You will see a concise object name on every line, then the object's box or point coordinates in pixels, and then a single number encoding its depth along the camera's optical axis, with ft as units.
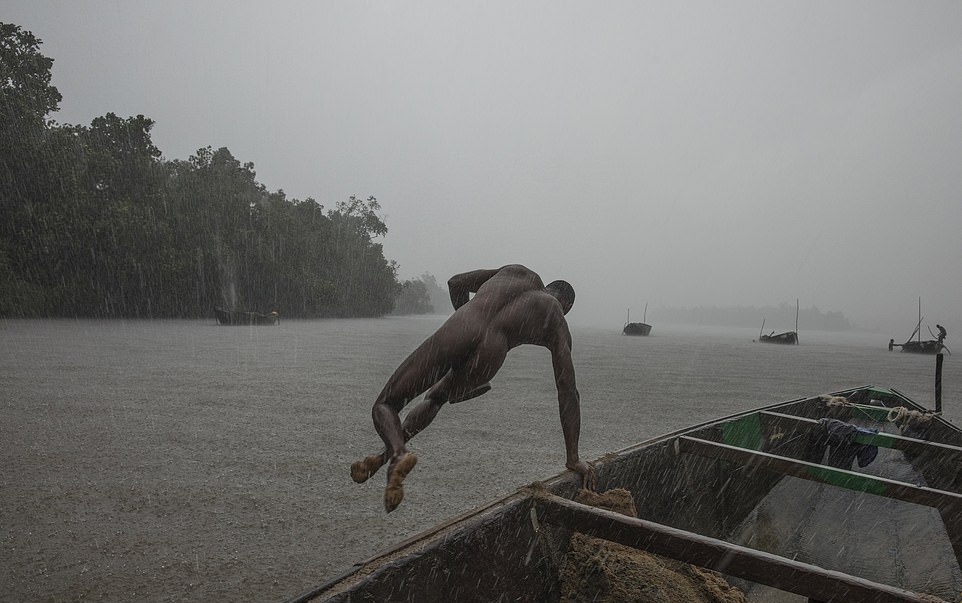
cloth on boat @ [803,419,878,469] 13.97
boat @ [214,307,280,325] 91.04
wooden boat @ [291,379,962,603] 6.70
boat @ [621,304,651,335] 143.54
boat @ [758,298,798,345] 133.97
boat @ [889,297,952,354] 110.01
